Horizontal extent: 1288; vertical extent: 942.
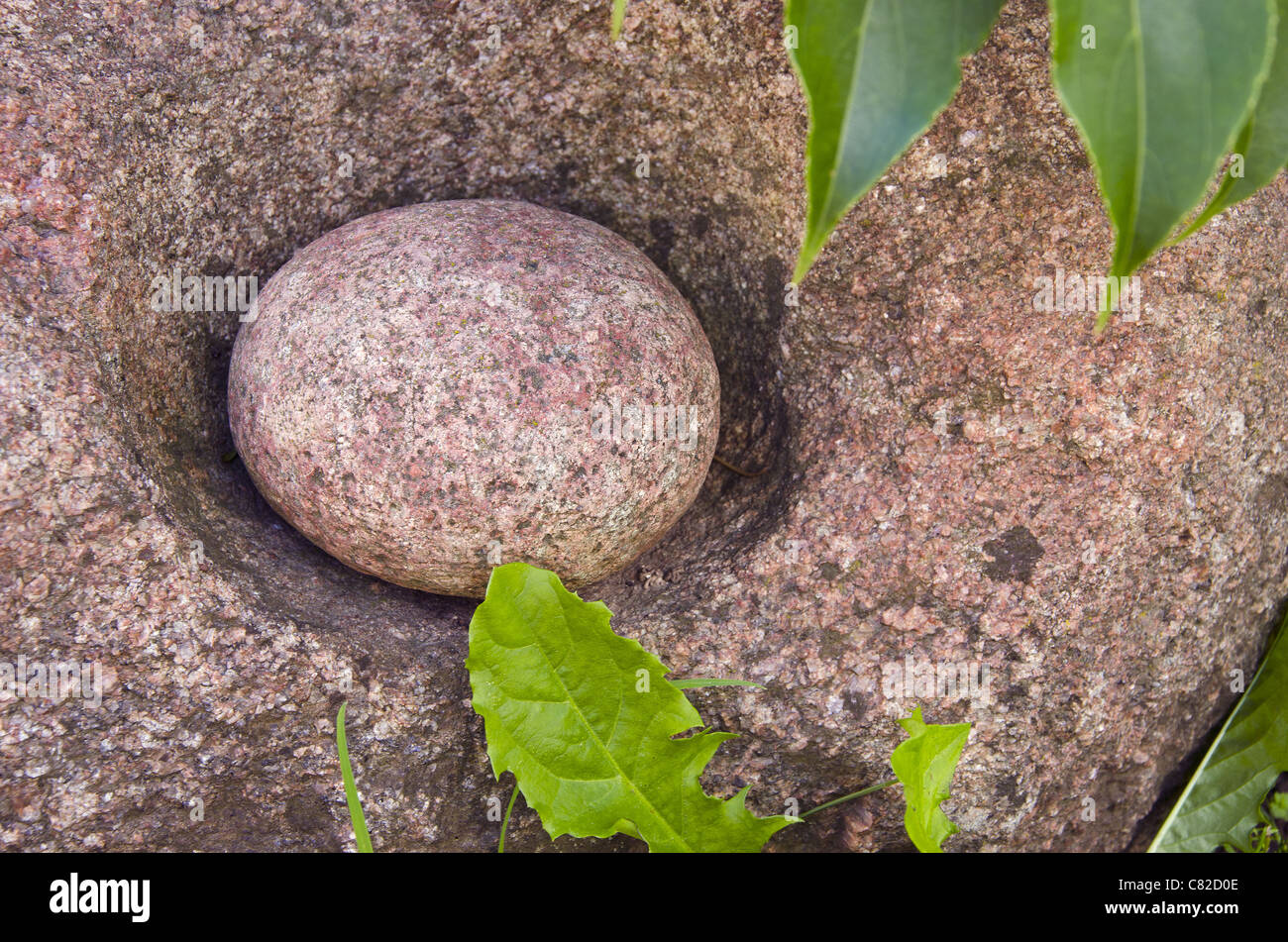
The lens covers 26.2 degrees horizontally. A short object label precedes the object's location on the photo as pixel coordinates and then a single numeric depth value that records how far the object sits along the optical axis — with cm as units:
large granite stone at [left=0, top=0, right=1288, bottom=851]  88
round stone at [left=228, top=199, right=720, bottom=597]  88
